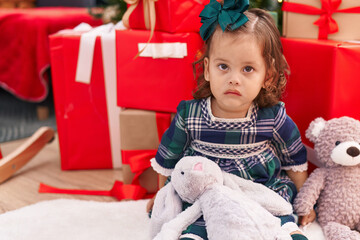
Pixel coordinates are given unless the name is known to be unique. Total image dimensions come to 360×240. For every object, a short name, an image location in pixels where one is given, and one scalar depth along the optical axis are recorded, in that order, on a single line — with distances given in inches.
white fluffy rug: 39.2
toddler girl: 33.8
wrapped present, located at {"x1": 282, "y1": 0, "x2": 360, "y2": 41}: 40.5
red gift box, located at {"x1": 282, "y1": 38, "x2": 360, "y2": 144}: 38.0
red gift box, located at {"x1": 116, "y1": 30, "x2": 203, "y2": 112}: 42.4
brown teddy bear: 35.5
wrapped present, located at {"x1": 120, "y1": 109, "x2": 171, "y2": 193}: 45.1
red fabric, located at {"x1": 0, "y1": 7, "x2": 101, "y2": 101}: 74.5
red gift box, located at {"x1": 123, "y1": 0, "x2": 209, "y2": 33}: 41.6
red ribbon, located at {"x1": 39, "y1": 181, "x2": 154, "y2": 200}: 46.2
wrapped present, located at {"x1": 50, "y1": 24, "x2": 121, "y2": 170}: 51.1
